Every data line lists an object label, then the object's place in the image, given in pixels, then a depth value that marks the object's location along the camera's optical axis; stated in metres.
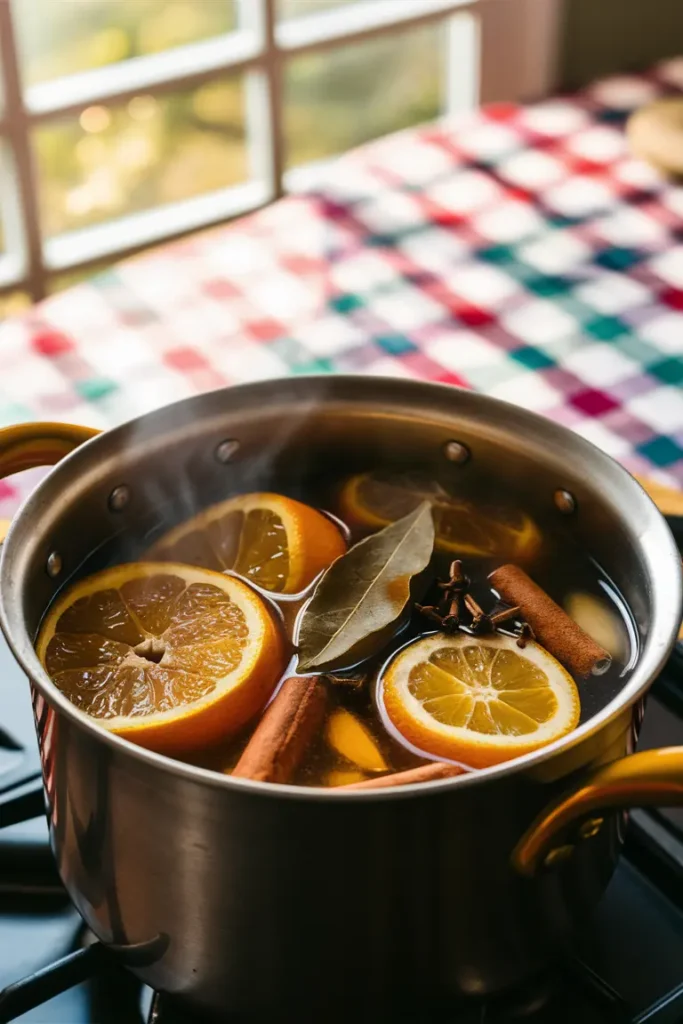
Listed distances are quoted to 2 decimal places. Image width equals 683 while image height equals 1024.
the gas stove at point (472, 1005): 0.65
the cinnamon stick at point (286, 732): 0.62
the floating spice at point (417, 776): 0.60
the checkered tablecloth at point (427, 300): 1.23
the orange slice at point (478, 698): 0.66
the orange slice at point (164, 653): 0.67
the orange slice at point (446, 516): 0.85
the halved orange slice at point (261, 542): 0.81
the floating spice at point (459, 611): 0.76
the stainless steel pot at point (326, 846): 0.52
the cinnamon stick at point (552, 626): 0.76
